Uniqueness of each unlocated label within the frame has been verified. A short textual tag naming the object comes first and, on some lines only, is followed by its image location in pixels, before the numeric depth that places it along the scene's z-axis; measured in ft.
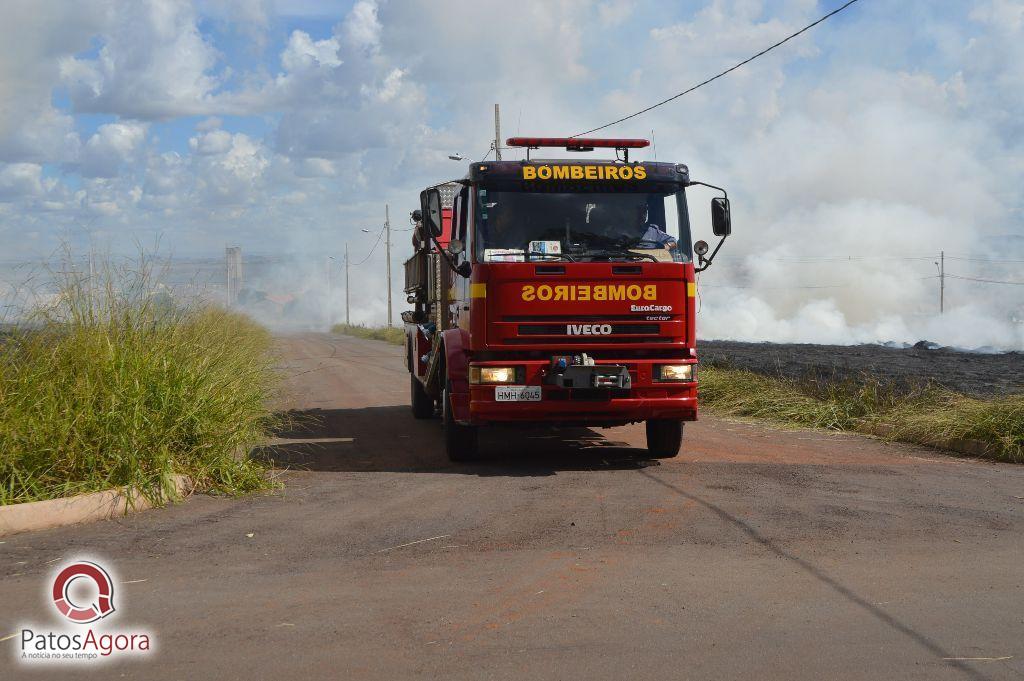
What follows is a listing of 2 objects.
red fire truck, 29.73
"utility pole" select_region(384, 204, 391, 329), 224.27
